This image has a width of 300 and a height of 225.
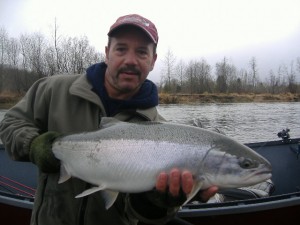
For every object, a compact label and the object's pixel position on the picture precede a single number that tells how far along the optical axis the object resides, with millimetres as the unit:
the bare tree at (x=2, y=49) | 45494
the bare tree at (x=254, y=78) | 70809
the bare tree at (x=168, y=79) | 55202
